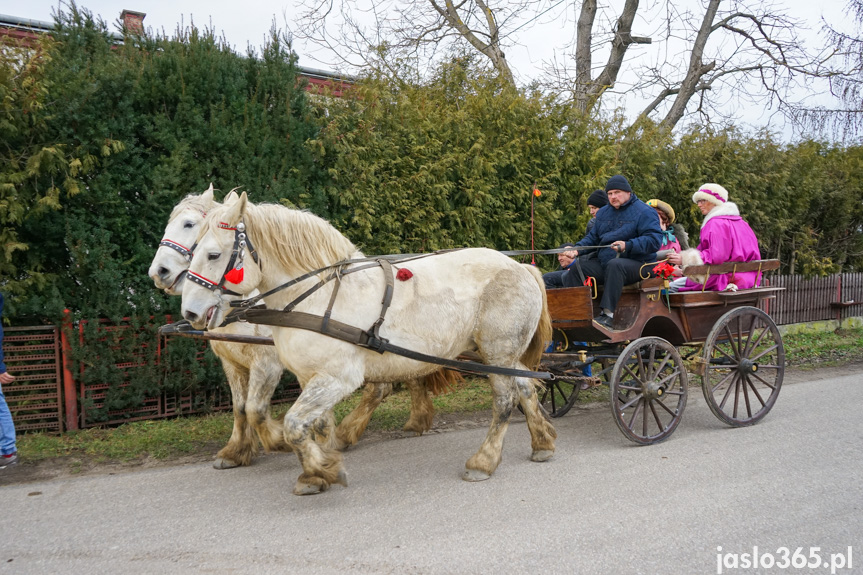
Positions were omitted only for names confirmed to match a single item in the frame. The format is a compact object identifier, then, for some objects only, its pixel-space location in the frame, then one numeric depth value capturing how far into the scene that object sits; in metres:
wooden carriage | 5.25
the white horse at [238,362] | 4.36
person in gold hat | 6.66
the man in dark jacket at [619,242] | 5.33
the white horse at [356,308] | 3.82
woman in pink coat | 6.00
